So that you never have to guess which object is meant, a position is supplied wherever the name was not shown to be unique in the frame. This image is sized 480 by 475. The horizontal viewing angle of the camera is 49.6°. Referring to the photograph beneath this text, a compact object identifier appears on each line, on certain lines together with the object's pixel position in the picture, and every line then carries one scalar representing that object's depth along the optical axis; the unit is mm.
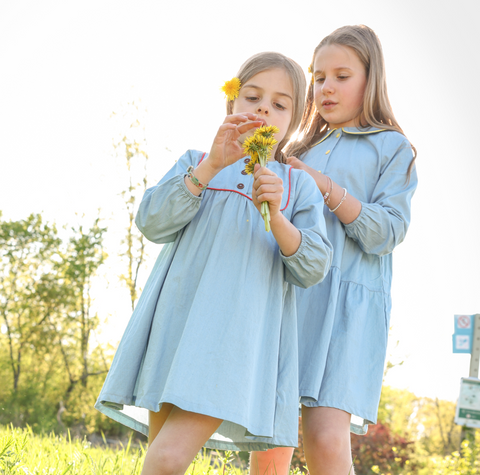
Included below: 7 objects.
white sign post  7730
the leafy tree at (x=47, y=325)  8328
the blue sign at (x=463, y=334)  8383
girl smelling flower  1522
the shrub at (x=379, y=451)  7555
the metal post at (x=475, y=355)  8188
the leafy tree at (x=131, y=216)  8034
